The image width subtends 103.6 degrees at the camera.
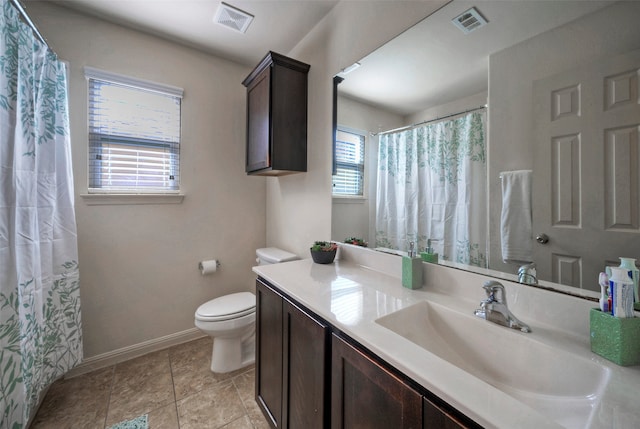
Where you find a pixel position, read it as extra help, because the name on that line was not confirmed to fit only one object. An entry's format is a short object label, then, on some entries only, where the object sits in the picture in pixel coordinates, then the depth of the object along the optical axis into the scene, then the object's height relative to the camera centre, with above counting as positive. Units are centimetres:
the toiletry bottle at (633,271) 64 -14
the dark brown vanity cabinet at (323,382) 59 -52
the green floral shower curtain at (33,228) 112 -7
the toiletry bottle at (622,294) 60 -19
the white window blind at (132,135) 185 +62
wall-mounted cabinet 181 +75
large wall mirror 70 +32
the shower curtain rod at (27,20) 116 +98
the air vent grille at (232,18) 171 +141
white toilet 174 -78
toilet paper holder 222 -46
